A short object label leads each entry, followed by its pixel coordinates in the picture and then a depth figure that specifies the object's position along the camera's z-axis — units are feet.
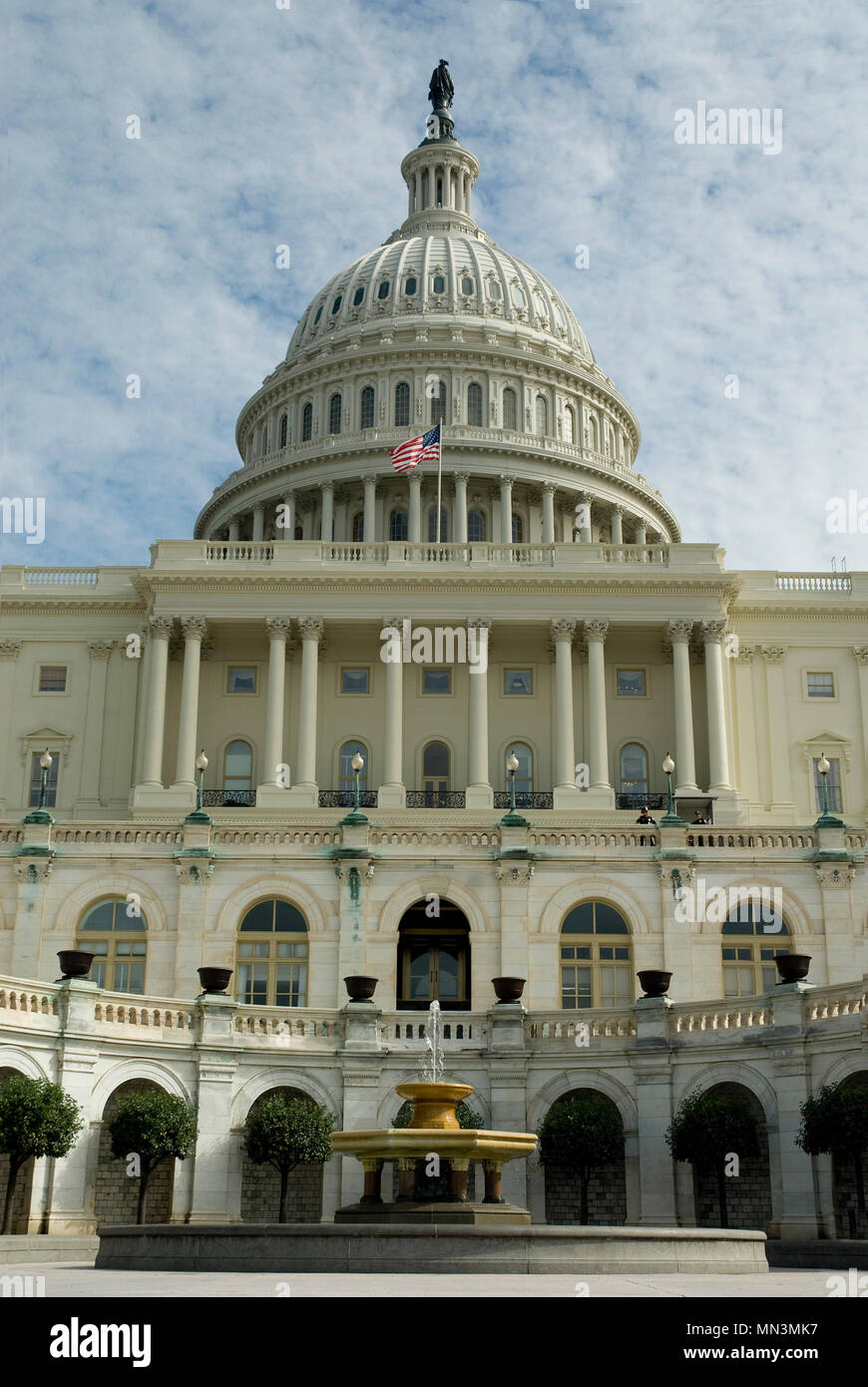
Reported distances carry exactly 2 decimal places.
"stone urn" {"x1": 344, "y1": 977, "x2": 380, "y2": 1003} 129.80
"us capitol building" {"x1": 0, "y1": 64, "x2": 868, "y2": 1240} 126.31
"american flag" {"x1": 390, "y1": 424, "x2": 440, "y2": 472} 278.46
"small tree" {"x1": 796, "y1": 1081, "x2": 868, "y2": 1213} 108.88
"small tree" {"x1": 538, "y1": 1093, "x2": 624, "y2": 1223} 121.80
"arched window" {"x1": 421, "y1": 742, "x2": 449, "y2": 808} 256.11
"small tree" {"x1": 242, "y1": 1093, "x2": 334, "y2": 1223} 120.57
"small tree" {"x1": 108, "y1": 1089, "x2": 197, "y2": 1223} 118.42
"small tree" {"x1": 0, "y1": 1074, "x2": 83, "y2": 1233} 111.75
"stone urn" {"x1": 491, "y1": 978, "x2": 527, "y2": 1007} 131.34
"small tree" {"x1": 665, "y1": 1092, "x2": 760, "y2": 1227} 118.01
